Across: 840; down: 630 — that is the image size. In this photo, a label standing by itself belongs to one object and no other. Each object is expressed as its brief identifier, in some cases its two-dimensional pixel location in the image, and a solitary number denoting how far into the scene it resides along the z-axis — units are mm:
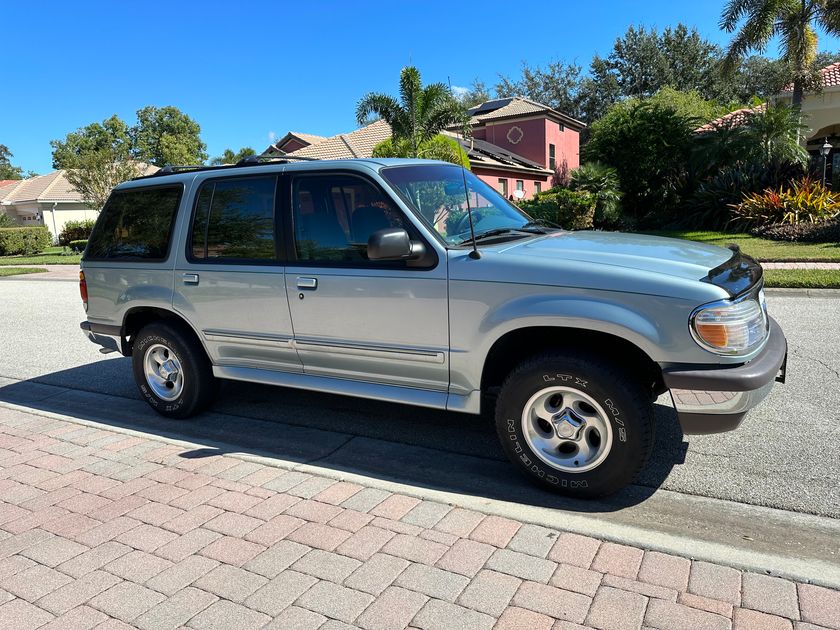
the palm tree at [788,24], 23031
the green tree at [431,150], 22677
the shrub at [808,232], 16547
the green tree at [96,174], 32844
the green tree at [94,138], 75312
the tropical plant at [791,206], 18000
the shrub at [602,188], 23797
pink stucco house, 34438
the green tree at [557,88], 62812
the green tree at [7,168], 107312
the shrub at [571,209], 22203
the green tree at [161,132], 82938
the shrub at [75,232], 35969
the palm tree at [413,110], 24859
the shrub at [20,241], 33062
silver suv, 3404
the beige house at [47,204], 46625
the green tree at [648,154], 26469
